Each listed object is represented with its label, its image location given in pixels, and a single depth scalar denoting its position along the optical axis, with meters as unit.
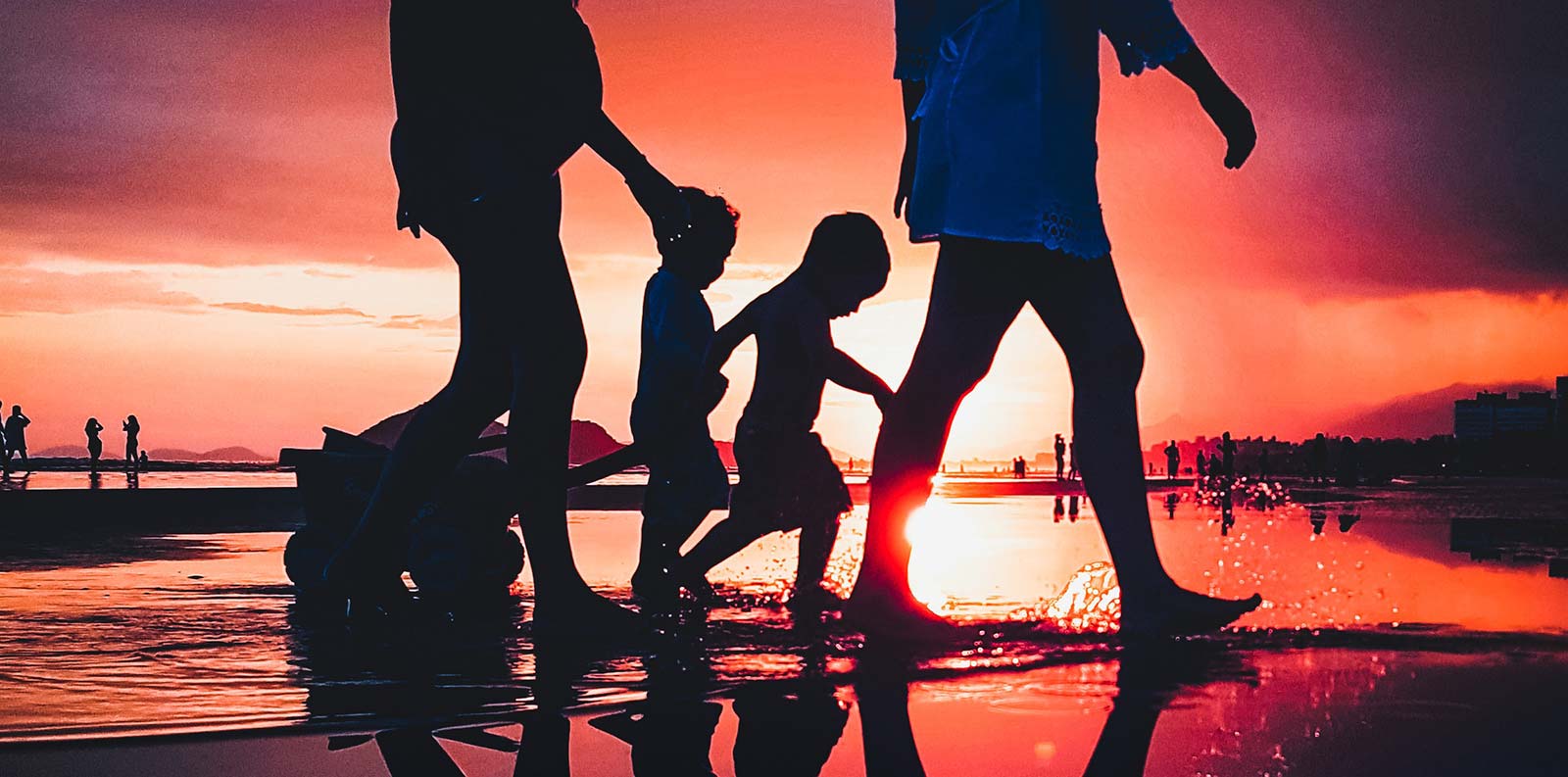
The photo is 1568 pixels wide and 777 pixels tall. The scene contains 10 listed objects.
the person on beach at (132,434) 48.31
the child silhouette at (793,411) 6.16
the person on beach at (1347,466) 39.17
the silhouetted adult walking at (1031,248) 4.32
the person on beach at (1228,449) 41.22
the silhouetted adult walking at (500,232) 4.51
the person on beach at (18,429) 37.50
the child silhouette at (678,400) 6.55
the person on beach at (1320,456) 46.53
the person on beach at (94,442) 48.44
